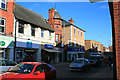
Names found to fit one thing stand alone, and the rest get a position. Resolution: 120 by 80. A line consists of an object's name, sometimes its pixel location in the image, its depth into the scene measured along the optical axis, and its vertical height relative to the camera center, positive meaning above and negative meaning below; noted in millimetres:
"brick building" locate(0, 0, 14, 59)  16844 +2020
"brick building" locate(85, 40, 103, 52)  55162 +324
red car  6398 -1423
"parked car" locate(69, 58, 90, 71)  14883 -2296
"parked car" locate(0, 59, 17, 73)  8949 -1388
